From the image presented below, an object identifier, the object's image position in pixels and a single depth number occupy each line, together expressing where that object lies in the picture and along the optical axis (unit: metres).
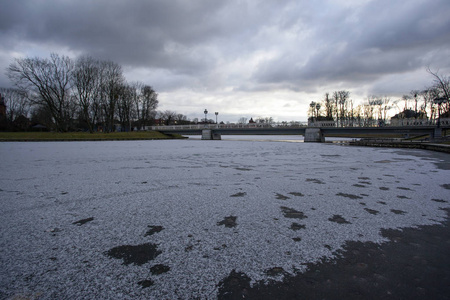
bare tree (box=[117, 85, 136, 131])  56.53
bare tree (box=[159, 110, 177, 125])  113.34
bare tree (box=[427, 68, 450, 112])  31.83
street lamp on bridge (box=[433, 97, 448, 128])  23.77
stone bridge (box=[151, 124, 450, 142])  33.62
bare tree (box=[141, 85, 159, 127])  63.81
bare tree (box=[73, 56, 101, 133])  42.84
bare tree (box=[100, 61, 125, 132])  46.59
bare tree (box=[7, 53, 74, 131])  37.62
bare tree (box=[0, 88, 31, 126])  76.75
